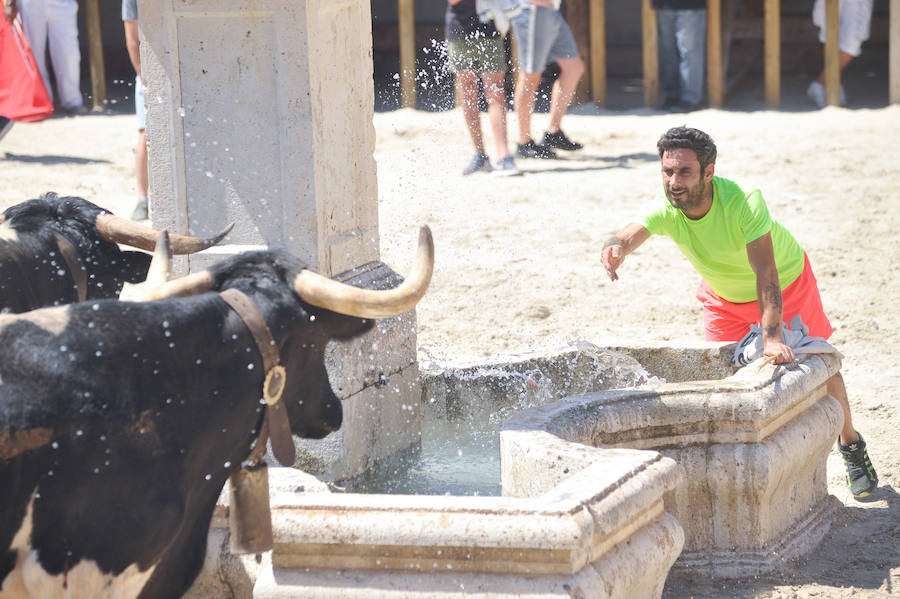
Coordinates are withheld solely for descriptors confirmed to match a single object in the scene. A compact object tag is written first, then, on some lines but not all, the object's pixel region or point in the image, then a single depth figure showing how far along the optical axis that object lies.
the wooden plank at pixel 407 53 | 25.92
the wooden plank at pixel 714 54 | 25.31
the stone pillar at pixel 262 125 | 8.81
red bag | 20.17
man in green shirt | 8.97
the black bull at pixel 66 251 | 7.44
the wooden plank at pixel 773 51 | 25.06
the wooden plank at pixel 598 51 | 26.11
